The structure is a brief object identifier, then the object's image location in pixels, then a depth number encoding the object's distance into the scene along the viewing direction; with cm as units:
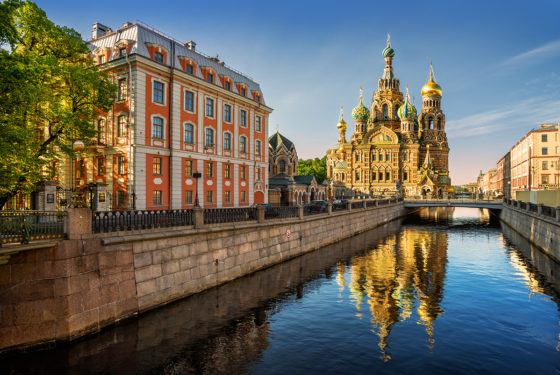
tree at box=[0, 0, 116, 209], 1425
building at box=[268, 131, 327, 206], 5806
